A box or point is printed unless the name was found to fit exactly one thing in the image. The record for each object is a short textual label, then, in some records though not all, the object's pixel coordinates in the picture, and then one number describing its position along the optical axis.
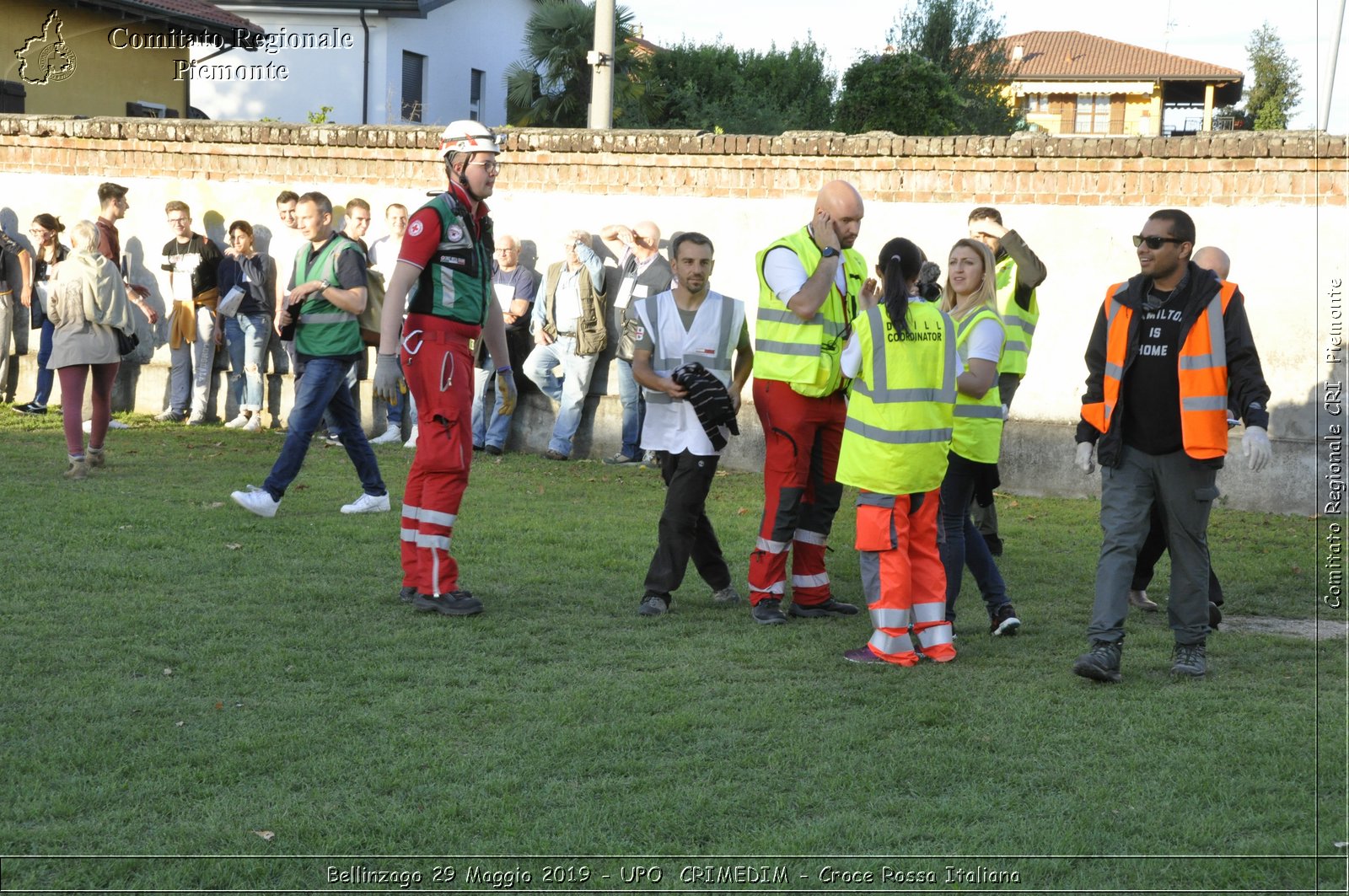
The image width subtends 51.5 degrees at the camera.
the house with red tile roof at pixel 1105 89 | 70.06
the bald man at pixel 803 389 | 6.80
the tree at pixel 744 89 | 42.72
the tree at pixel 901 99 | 36.91
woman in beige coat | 10.52
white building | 33.66
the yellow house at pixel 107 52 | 21.06
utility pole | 17.00
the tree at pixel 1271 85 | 54.91
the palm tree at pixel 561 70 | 36.59
